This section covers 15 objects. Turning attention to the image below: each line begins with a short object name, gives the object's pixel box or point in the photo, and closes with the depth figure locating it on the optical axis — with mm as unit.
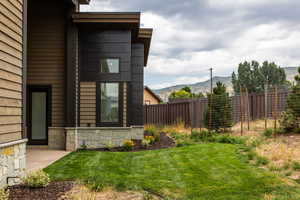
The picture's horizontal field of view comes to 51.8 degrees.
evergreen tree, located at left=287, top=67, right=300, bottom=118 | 9695
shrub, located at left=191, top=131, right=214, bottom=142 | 10756
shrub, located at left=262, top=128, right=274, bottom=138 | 9617
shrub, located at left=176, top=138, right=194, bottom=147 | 9541
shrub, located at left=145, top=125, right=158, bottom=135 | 11969
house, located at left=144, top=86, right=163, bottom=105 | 32500
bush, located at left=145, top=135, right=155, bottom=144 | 10156
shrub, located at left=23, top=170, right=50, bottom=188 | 4607
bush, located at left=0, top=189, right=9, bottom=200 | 3765
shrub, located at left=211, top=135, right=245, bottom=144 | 9430
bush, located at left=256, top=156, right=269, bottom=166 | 6418
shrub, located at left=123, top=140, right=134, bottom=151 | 8867
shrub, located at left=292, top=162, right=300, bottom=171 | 5944
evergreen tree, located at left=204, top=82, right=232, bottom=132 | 11953
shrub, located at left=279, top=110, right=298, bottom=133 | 9617
